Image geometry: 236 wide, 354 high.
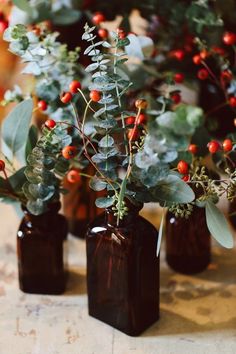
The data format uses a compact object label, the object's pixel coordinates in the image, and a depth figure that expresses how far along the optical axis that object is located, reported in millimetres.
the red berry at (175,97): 790
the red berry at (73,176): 697
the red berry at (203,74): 803
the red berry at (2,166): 684
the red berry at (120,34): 654
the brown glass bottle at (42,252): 753
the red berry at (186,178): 668
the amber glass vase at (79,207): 868
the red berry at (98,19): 777
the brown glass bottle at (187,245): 797
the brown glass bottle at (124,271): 687
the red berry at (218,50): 836
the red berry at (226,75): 792
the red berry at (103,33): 760
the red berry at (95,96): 632
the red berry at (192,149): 749
